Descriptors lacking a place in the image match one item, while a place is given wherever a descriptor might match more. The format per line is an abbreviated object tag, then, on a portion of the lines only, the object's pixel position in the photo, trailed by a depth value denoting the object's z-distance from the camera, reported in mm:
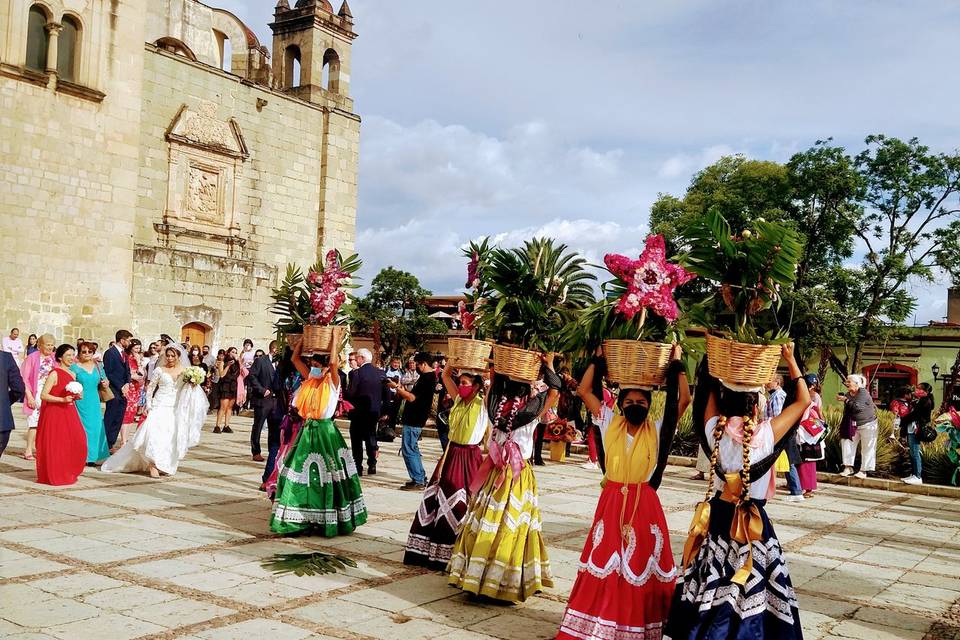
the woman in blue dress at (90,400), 11539
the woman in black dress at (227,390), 18781
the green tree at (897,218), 31016
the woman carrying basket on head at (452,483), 7133
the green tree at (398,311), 37062
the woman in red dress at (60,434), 10445
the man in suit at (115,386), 13086
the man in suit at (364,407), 12305
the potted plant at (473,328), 6906
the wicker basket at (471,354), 6898
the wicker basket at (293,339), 8789
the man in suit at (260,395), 13625
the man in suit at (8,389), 10016
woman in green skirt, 8109
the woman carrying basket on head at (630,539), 4930
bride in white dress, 11570
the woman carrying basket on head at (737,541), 4473
